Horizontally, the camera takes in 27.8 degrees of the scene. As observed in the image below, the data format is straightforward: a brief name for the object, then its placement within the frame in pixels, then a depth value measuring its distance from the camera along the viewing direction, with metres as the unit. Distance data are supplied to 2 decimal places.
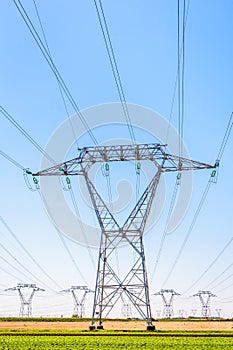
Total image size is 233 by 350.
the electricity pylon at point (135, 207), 47.25
